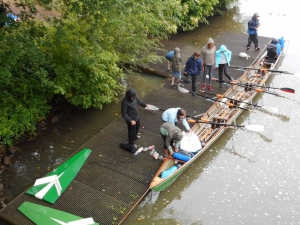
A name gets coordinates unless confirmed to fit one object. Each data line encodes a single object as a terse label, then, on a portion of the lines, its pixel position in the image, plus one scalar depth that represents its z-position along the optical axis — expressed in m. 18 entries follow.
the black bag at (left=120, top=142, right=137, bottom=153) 7.62
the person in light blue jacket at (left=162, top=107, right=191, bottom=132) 6.92
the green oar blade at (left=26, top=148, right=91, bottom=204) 6.53
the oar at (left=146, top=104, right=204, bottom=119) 8.27
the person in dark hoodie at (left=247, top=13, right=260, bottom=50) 11.86
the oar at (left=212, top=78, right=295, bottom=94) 9.84
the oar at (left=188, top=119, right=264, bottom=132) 8.12
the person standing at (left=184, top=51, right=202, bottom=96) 9.09
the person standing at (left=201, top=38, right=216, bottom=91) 9.18
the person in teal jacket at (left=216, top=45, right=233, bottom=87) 9.52
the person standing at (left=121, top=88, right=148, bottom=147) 6.82
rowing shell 6.88
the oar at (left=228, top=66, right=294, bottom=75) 10.54
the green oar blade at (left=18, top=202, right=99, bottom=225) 5.99
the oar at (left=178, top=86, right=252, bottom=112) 8.95
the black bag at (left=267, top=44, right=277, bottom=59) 11.39
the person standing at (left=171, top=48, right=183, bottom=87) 9.50
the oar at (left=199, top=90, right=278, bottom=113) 9.13
